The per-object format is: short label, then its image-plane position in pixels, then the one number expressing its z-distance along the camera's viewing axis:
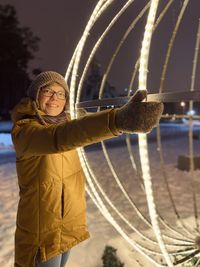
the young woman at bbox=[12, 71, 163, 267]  1.68
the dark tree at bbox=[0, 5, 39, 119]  22.91
